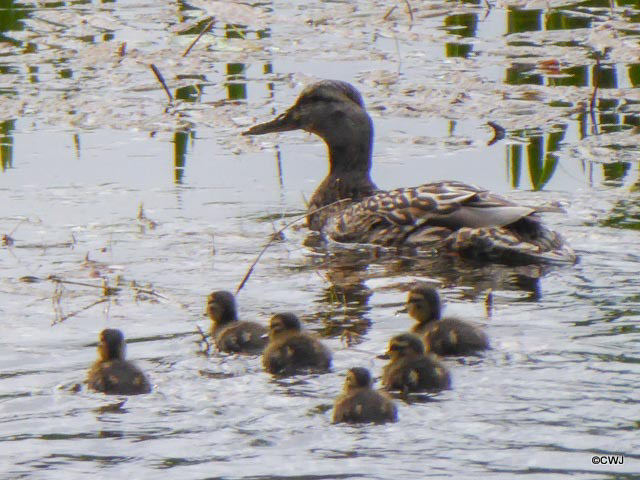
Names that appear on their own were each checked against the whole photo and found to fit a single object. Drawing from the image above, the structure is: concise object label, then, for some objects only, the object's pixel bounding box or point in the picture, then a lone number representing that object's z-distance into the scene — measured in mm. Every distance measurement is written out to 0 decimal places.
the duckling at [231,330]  12891
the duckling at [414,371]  11617
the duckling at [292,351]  12047
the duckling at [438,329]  12570
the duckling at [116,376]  11664
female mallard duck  15859
